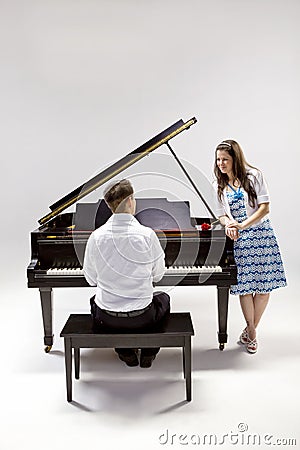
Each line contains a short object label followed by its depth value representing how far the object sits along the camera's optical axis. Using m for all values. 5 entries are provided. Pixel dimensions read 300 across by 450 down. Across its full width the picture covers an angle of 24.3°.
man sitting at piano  3.65
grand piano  4.29
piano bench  3.72
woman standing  4.40
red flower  4.52
